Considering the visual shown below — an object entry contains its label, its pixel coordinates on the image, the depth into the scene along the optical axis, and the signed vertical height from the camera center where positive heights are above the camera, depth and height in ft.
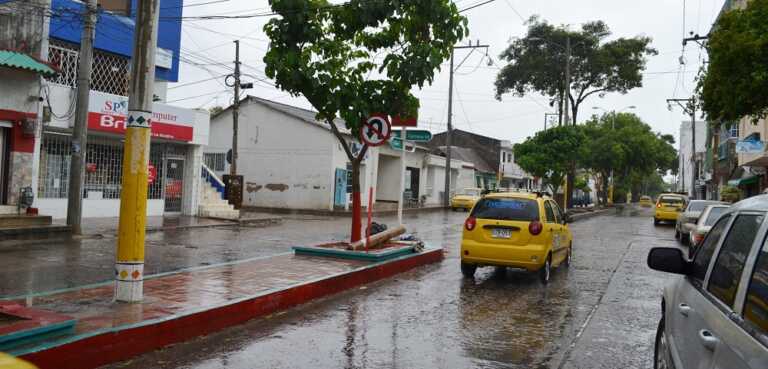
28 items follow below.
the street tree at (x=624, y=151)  184.34 +17.96
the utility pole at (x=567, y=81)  114.62 +23.37
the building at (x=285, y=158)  107.04 +6.54
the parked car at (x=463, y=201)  127.65 +0.46
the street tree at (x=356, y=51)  36.68 +8.87
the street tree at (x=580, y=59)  131.34 +31.64
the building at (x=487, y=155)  202.43 +16.77
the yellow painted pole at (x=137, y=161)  22.99 +0.98
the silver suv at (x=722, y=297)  8.60 -1.37
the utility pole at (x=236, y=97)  89.26 +13.74
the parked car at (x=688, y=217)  66.95 -0.37
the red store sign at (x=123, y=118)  61.77 +7.54
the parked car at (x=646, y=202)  236.63 +3.71
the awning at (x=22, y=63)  49.83 +9.68
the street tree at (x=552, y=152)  121.39 +10.96
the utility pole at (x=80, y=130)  49.32 +4.41
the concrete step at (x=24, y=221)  47.43 -2.98
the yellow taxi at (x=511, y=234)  34.60 -1.62
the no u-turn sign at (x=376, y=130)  37.11 +4.12
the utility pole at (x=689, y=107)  152.76 +26.57
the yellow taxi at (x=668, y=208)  100.12 +0.83
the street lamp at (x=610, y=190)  246.84 +8.39
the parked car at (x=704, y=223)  47.89 -0.66
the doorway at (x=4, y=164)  54.29 +1.52
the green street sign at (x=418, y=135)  44.86 +4.76
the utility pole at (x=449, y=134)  130.41 +14.27
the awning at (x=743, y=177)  104.26 +6.95
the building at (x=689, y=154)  212.33 +27.95
